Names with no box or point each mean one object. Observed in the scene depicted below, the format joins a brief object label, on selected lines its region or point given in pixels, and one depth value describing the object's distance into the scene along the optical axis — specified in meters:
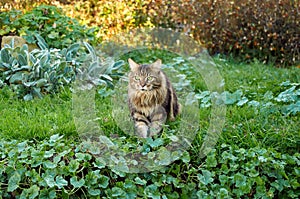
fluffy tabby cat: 3.50
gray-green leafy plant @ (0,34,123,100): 4.77
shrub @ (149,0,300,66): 7.01
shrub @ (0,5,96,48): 6.06
